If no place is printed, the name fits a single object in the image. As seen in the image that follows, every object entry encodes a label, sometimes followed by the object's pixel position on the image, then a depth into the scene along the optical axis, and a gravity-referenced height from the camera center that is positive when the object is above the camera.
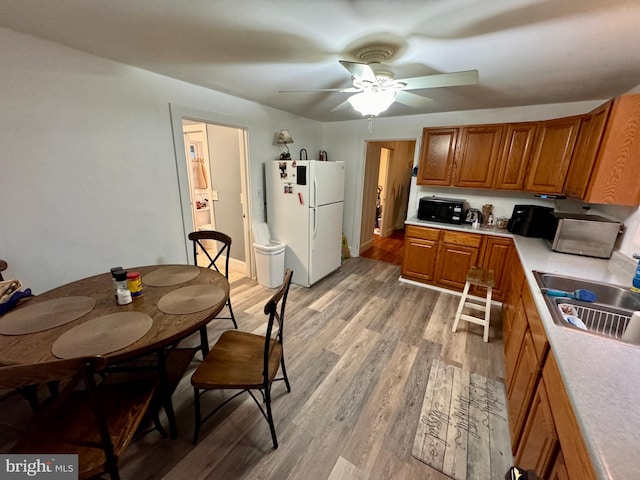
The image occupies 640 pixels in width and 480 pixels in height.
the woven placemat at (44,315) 1.23 -0.77
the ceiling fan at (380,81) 1.50 +0.59
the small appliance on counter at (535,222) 2.67 -0.44
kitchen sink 1.29 -0.67
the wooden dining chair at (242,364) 1.35 -1.10
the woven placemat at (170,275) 1.76 -0.78
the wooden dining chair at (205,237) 1.89 -0.66
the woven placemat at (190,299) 1.44 -0.78
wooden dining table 1.09 -0.78
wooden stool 2.42 -1.04
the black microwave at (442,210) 3.30 -0.43
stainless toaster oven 2.05 -0.43
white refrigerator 3.13 -0.51
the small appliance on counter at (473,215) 3.36 -0.49
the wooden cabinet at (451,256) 2.92 -0.96
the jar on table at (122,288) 1.46 -0.69
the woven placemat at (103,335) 1.10 -0.78
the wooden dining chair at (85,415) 0.78 -1.08
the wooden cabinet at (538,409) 0.79 -0.93
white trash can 3.29 -1.11
